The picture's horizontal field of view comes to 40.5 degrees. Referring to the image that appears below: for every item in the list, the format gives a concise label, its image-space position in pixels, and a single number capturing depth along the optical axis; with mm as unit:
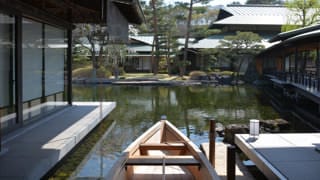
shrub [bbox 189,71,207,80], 30466
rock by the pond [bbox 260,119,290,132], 10494
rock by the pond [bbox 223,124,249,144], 9180
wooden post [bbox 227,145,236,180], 5023
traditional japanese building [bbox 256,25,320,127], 14098
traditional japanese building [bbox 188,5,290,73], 35094
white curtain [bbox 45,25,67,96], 10586
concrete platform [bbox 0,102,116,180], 5738
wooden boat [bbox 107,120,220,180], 4953
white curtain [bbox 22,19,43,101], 9031
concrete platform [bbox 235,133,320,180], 5430
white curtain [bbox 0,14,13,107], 7804
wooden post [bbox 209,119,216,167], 6734
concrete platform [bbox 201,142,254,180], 6316
